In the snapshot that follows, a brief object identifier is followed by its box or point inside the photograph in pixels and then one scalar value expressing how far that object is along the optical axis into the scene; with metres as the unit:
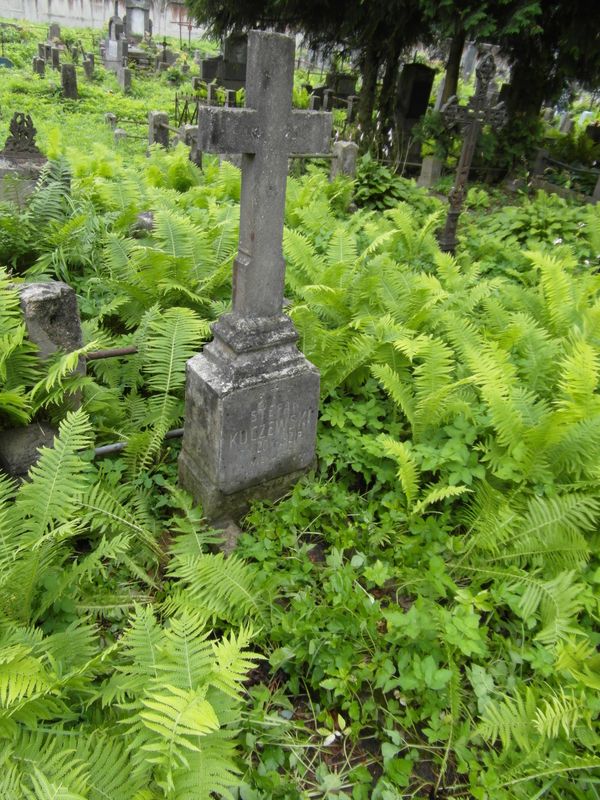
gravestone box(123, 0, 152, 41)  27.86
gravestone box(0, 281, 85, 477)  3.01
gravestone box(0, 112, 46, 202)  5.66
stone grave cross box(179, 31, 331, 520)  2.54
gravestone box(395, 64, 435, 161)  11.93
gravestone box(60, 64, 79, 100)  17.34
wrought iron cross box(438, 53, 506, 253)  6.40
